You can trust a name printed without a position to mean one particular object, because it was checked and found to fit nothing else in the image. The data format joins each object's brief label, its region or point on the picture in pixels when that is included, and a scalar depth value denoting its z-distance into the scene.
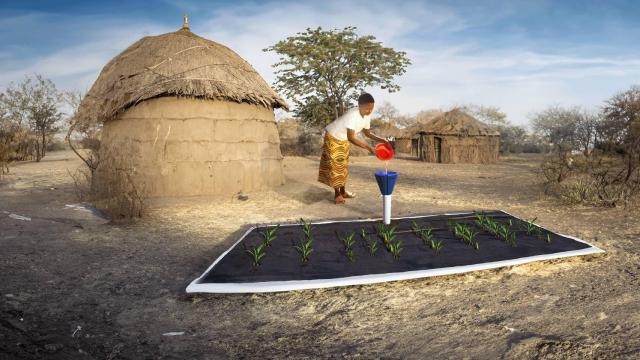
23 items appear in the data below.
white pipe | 5.37
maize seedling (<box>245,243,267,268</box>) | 3.87
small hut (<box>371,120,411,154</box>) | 27.77
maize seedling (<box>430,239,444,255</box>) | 4.24
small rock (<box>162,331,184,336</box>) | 2.76
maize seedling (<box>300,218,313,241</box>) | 4.78
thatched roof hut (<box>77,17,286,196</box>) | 7.89
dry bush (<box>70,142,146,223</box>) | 6.31
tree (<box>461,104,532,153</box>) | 33.38
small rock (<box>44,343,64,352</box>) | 2.47
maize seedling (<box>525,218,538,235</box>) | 4.82
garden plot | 3.51
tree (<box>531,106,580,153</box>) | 29.86
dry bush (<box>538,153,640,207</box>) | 6.90
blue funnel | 5.23
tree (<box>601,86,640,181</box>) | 7.45
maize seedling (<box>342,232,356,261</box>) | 4.11
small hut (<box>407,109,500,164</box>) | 19.36
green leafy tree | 22.64
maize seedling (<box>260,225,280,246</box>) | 4.54
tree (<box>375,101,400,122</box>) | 40.47
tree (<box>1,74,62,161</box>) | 23.22
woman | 6.80
